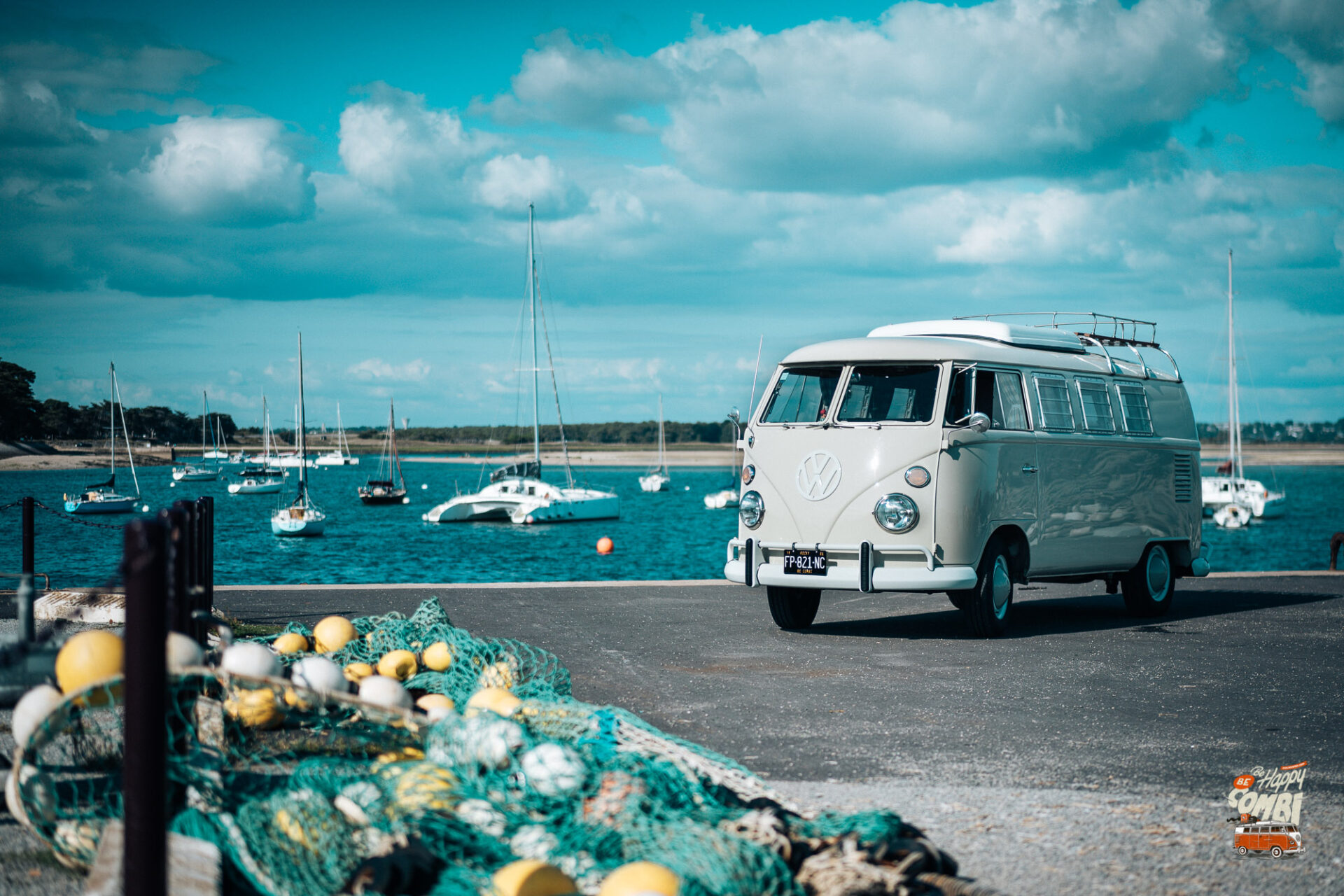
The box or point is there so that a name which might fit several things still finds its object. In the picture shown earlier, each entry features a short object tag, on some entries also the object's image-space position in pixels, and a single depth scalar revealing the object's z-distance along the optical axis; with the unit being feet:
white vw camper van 35.27
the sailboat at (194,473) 461.37
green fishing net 12.33
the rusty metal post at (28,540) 34.37
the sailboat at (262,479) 369.71
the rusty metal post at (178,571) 15.56
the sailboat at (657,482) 440.04
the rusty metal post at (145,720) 10.03
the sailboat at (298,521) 214.48
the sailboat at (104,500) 269.64
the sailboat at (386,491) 315.17
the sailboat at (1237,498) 267.59
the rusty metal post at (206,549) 25.23
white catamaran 238.89
